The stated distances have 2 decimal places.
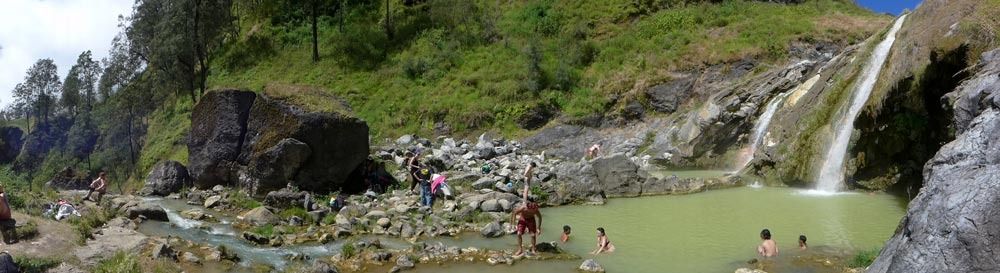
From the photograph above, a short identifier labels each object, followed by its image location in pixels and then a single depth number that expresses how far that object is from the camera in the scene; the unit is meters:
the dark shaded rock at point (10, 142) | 86.75
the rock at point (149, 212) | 18.07
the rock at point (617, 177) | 22.30
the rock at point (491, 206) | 18.80
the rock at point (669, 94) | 36.09
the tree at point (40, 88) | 84.06
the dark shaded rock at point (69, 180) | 45.03
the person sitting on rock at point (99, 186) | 23.50
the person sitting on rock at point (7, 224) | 12.21
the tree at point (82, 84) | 77.12
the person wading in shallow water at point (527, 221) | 14.12
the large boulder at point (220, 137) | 24.52
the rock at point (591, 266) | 12.46
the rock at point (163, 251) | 12.54
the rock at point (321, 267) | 12.06
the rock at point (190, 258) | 12.93
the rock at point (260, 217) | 17.53
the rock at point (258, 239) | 15.30
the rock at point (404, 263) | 12.97
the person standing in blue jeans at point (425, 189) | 19.85
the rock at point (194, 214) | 19.12
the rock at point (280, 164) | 22.50
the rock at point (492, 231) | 15.96
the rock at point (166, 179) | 25.27
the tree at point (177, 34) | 46.88
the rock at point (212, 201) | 21.38
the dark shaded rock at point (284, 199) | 19.92
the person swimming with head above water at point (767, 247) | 13.25
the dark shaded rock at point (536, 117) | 38.22
